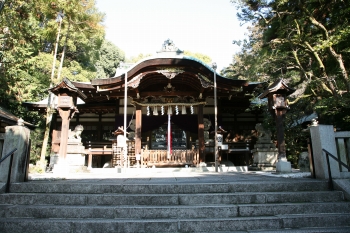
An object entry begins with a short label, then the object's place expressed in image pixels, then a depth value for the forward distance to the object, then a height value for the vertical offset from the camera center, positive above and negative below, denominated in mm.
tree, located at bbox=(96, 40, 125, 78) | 30020 +13327
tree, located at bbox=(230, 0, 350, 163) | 8422 +4158
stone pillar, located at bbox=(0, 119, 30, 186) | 4414 +189
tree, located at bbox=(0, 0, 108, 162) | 10734 +5884
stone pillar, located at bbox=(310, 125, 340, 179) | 4570 +234
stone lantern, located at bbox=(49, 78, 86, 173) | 7566 +1875
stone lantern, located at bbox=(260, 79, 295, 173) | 7449 +1767
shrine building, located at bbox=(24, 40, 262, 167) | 10781 +2685
